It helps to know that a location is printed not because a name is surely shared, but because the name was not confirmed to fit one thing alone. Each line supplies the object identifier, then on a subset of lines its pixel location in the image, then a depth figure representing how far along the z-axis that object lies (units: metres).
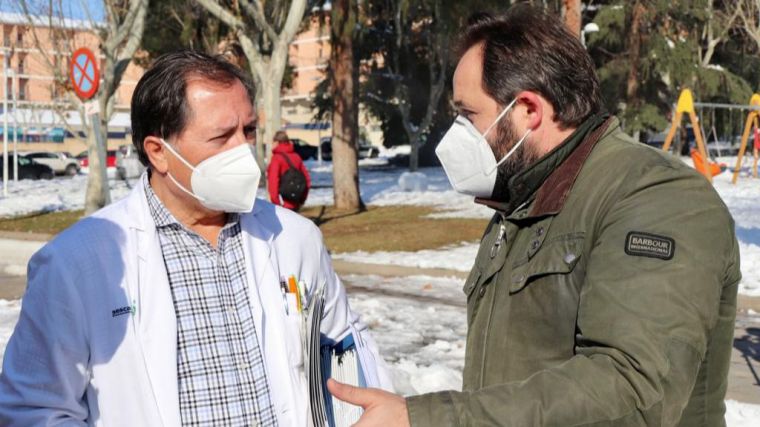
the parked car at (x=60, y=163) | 48.59
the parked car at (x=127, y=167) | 36.88
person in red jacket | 14.14
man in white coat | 2.50
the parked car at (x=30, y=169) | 43.41
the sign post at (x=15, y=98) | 35.28
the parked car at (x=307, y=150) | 61.56
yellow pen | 2.79
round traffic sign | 13.76
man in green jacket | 1.75
